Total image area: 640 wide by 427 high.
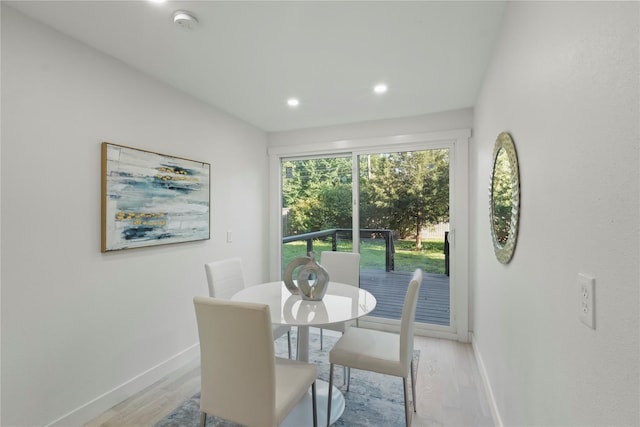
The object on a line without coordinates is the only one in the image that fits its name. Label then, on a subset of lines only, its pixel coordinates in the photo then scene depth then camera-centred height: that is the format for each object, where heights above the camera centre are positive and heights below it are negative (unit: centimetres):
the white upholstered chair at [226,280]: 242 -52
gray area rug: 201 -133
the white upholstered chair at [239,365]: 138 -69
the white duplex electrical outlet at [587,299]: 79 -22
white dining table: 185 -60
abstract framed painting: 216 +14
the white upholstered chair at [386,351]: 183 -85
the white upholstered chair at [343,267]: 293 -48
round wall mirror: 153 +10
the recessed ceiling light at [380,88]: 267 +112
